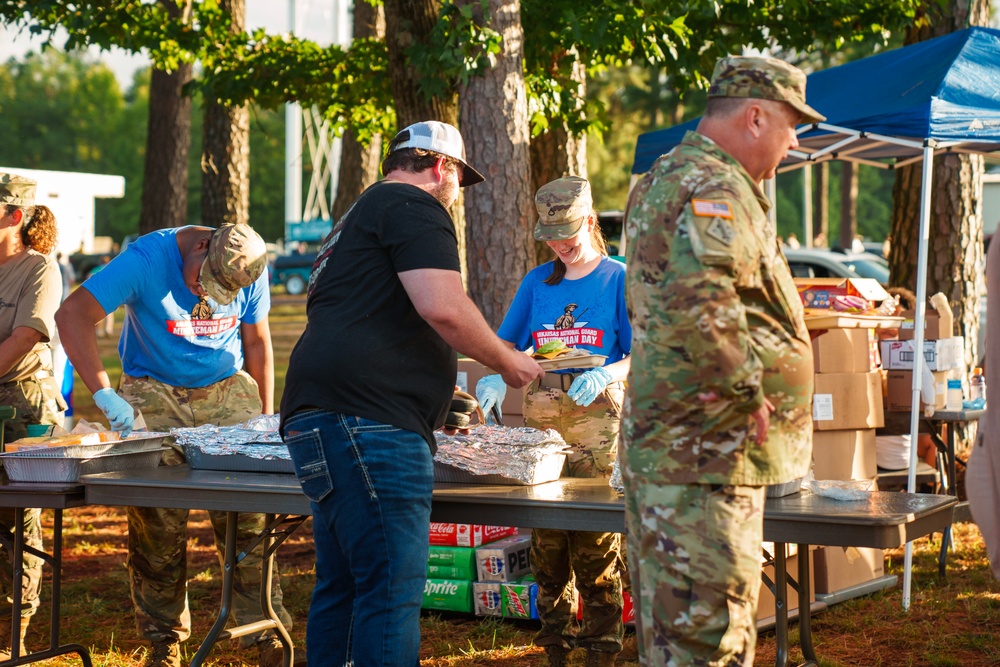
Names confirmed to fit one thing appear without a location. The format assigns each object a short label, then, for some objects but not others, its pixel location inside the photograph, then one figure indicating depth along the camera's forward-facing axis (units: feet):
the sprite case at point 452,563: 16.84
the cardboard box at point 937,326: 19.04
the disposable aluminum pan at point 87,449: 12.05
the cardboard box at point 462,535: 16.90
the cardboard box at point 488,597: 16.53
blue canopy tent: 17.10
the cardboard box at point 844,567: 16.87
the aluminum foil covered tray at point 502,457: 11.29
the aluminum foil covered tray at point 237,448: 12.31
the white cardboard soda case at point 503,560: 16.52
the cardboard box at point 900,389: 19.11
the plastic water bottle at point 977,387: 20.36
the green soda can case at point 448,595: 16.79
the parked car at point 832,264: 41.68
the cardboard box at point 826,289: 18.15
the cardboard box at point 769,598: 15.61
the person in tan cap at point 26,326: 14.28
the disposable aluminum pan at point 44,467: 12.05
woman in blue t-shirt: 12.76
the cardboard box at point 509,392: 17.40
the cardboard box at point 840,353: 17.17
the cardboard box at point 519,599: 16.33
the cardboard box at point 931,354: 18.71
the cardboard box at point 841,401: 17.04
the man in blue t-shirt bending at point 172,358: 13.00
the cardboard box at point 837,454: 16.98
